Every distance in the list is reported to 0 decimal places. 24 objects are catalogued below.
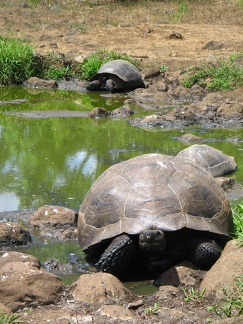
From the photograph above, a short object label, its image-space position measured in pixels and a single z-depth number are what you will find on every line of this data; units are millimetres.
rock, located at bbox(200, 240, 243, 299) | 6812
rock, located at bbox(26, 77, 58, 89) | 22022
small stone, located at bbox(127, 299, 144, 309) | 6640
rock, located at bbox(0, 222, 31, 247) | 8620
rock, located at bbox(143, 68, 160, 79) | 22243
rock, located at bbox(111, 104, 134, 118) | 17484
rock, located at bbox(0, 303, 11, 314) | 6050
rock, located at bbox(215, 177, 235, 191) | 10916
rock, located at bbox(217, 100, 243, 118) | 16907
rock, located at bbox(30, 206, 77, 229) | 9175
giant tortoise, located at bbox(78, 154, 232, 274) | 7394
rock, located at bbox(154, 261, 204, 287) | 7333
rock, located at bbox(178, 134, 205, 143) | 14467
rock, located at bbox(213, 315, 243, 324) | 5300
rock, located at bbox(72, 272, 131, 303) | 6823
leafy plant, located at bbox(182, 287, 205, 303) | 6839
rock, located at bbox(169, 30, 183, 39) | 26581
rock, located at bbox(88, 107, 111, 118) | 17196
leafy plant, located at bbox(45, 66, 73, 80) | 23009
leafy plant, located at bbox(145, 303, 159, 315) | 6418
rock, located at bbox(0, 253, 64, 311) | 6568
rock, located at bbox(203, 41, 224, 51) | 24562
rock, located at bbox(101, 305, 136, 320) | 6346
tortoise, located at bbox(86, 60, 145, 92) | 20979
